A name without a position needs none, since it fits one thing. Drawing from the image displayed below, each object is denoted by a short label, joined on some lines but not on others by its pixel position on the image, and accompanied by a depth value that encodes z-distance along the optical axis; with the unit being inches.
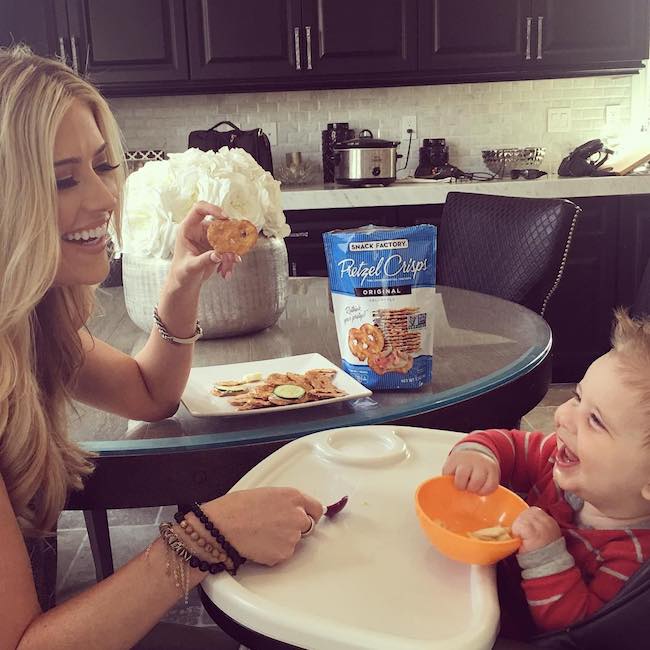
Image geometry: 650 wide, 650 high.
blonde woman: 33.9
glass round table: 41.9
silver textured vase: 61.1
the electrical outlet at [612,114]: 173.8
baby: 33.1
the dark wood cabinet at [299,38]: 152.6
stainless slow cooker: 149.9
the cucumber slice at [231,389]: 48.6
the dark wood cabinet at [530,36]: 155.3
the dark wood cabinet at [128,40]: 151.0
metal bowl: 161.5
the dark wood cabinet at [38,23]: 149.9
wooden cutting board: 151.9
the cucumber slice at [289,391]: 46.4
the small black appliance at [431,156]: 168.7
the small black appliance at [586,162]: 154.7
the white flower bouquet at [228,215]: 57.0
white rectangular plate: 45.5
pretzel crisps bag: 46.3
